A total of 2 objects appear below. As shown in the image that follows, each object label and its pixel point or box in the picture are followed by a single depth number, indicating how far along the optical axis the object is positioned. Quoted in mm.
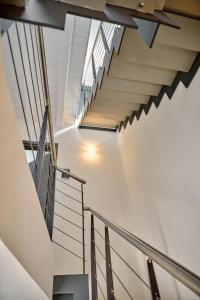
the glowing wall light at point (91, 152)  3946
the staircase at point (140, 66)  1991
